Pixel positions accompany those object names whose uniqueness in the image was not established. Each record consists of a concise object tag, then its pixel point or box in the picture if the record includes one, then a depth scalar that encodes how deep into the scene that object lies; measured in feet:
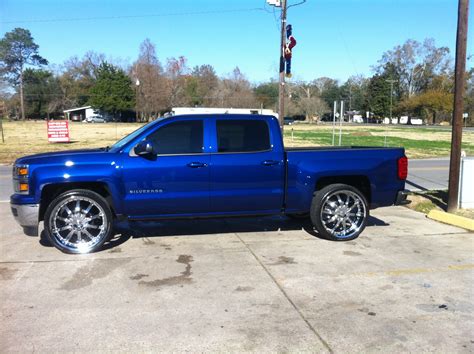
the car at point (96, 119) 314.14
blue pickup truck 19.17
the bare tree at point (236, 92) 240.28
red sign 89.76
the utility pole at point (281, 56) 66.33
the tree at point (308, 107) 348.79
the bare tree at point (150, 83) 257.34
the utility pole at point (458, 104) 26.55
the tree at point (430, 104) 316.81
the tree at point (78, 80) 361.71
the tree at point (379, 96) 358.02
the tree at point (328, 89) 419.33
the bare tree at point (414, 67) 352.08
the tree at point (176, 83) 263.08
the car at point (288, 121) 276.41
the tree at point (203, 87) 275.59
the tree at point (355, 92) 402.11
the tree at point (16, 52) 340.39
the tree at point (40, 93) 337.31
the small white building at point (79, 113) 341.62
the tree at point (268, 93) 294.31
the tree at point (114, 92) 294.25
